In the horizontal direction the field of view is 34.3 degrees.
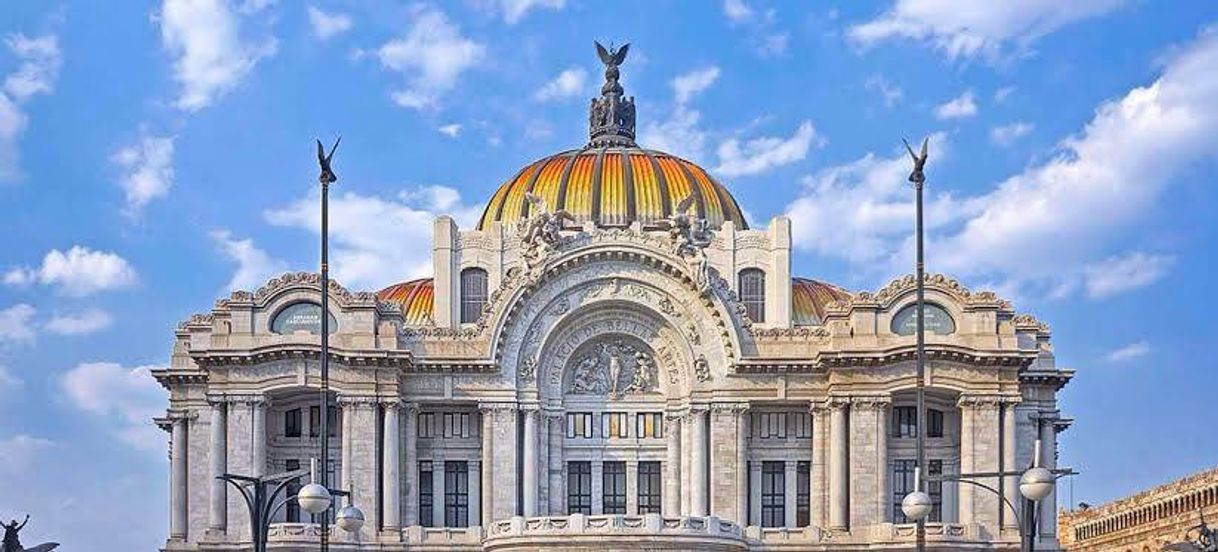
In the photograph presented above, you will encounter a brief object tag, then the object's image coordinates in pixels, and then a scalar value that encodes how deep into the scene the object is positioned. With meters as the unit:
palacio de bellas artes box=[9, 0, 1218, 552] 77.25
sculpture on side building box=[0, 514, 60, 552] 45.59
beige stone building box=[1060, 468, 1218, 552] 97.19
